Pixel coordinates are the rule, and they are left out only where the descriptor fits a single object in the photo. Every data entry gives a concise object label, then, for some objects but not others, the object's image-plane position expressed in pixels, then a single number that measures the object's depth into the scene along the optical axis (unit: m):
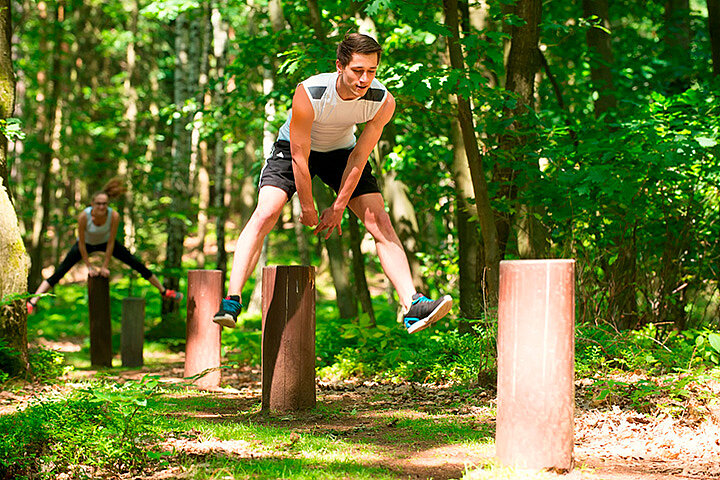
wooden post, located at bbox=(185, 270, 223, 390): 14.81
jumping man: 9.10
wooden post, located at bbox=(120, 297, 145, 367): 19.08
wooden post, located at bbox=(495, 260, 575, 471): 6.64
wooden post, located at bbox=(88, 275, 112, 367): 18.52
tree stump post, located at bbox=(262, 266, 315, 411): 10.40
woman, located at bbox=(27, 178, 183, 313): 19.16
